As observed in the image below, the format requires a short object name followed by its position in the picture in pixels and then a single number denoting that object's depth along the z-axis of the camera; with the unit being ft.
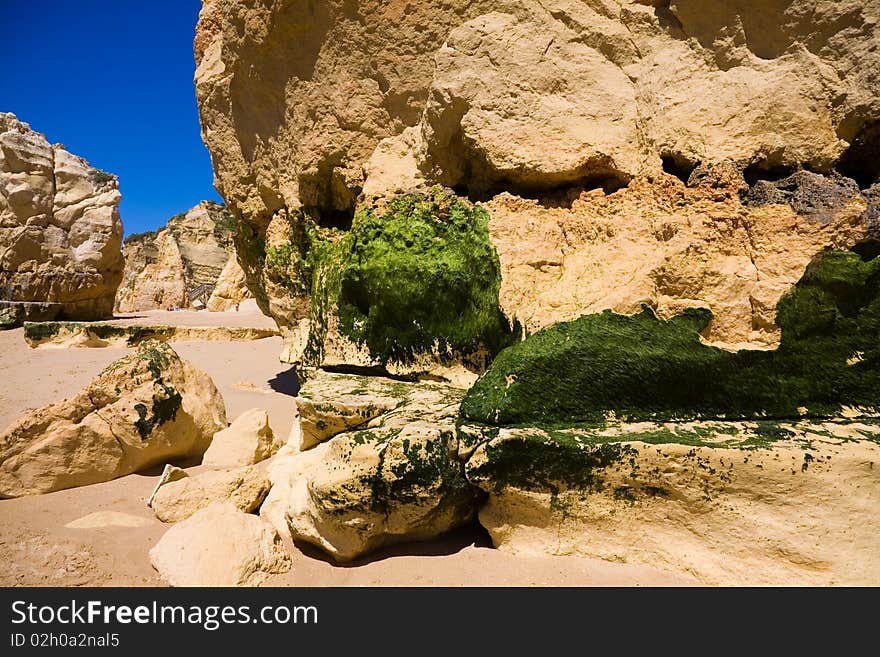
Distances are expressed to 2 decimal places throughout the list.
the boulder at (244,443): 11.93
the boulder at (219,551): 7.50
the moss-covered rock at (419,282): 11.19
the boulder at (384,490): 7.94
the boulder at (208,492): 9.35
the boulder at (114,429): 10.11
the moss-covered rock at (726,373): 8.21
